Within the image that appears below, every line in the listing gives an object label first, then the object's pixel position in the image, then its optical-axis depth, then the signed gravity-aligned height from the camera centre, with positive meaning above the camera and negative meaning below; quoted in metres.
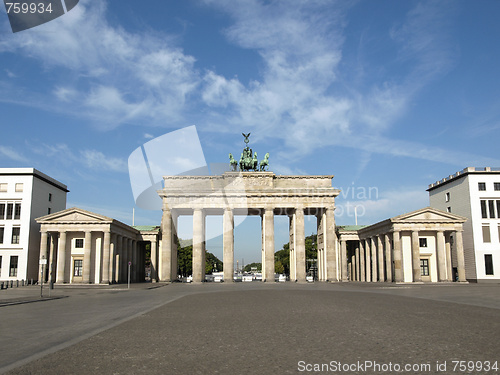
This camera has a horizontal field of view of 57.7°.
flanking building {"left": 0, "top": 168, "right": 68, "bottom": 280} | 62.56 +5.50
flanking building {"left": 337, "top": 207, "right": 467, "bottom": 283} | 61.50 +1.83
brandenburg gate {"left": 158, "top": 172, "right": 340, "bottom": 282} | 70.56 +8.87
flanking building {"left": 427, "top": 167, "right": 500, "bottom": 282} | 66.00 +5.47
